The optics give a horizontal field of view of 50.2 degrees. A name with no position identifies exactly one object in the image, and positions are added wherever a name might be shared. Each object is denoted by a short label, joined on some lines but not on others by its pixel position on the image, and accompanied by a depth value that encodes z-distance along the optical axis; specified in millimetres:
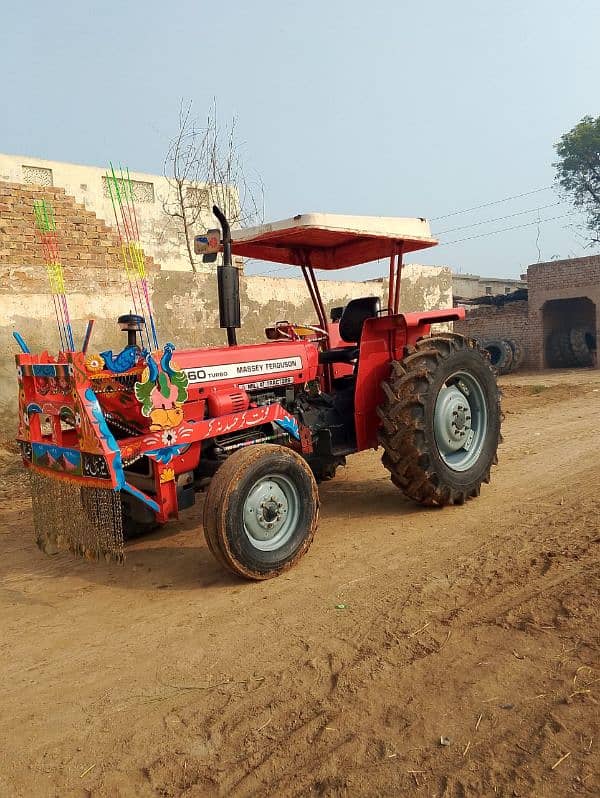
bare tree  14578
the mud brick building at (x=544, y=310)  16828
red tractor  3602
